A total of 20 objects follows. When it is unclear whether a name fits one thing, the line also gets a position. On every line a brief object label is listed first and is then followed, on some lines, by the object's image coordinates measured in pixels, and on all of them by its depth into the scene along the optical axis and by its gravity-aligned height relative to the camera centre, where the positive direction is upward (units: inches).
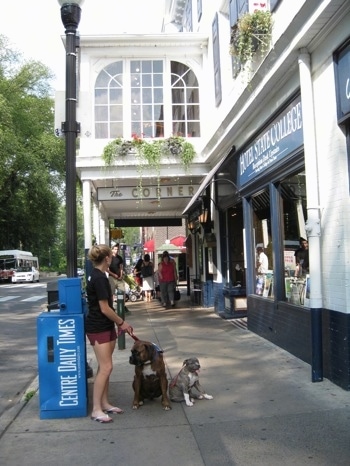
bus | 1701.5 +28.6
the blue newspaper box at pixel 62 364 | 197.0 -33.7
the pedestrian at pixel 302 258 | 281.0 +6.1
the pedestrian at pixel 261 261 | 366.6 +6.6
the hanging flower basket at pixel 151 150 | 491.2 +118.7
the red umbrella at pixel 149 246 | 1348.4 +72.8
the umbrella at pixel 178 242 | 1178.3 +73.1
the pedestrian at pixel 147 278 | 742.5 -5.9
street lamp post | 249.6 +75.3
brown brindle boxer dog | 202.8 -39.3
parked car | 1700.2 +7.7
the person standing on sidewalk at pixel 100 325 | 191.6 -18.7
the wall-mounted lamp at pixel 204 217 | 502.3 +54.8
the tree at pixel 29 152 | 1398.9 +339.8
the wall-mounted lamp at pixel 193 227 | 637.7 +58.4
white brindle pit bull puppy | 209.0 -46.1
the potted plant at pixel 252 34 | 295.0 +139.4
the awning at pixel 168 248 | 974.3 +48.6
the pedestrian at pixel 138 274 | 786.0 +0.2
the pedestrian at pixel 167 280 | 628.7 -8.2
